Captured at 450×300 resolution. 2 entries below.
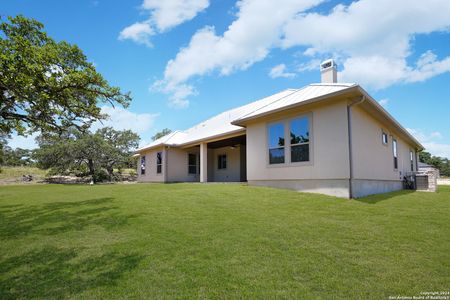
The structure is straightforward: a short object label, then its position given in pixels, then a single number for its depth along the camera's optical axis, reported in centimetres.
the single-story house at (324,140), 854
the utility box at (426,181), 1348
